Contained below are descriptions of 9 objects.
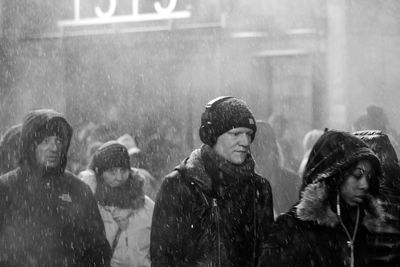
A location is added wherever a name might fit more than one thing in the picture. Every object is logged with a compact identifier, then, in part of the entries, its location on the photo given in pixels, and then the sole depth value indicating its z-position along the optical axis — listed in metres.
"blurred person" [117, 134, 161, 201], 10.13
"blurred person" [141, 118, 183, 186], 12.75
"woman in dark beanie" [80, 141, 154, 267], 8.39
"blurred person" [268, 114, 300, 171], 12.98
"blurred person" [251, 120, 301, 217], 9.49
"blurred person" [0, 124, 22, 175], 8.87
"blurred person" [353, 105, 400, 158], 11.67
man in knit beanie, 6.29
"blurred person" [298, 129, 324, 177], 11.60
